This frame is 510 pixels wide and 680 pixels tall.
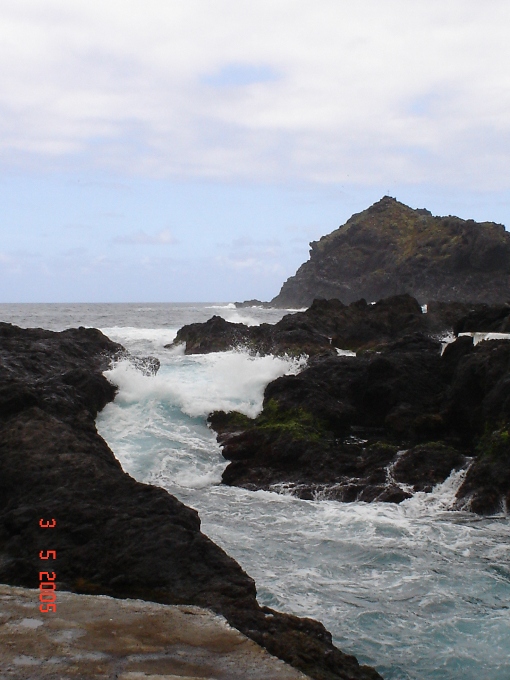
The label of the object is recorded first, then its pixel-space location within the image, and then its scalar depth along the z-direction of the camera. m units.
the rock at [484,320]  20.23
